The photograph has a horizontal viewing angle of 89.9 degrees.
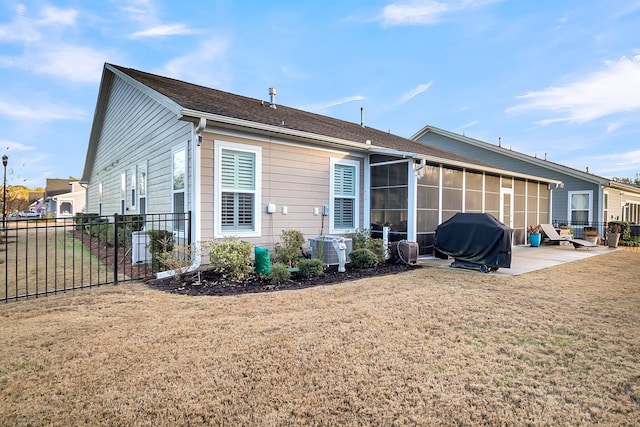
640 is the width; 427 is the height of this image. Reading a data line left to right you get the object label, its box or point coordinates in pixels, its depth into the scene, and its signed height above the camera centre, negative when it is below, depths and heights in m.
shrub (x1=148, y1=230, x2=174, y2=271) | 6.56 -0.73
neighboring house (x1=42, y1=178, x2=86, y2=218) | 35.05 +1.20
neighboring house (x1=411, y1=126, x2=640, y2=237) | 15.87 +1.44
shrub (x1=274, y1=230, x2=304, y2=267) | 7.13 -0.81
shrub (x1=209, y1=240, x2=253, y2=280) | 5.94 -0.89
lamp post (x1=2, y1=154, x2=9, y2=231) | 16.32 +2.54
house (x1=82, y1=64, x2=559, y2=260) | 6.53 +1.05
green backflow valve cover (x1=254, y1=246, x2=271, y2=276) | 6.32 -1.01
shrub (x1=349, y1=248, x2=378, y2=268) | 7.55 -1.08
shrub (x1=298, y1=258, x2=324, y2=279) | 6.42 -1.13
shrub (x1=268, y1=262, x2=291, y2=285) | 6.06 -1.19
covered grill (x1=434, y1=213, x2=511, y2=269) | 7.34 -0.64
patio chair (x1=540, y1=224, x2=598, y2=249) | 12.48 -0.95
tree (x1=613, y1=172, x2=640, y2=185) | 40.41 +4.57
